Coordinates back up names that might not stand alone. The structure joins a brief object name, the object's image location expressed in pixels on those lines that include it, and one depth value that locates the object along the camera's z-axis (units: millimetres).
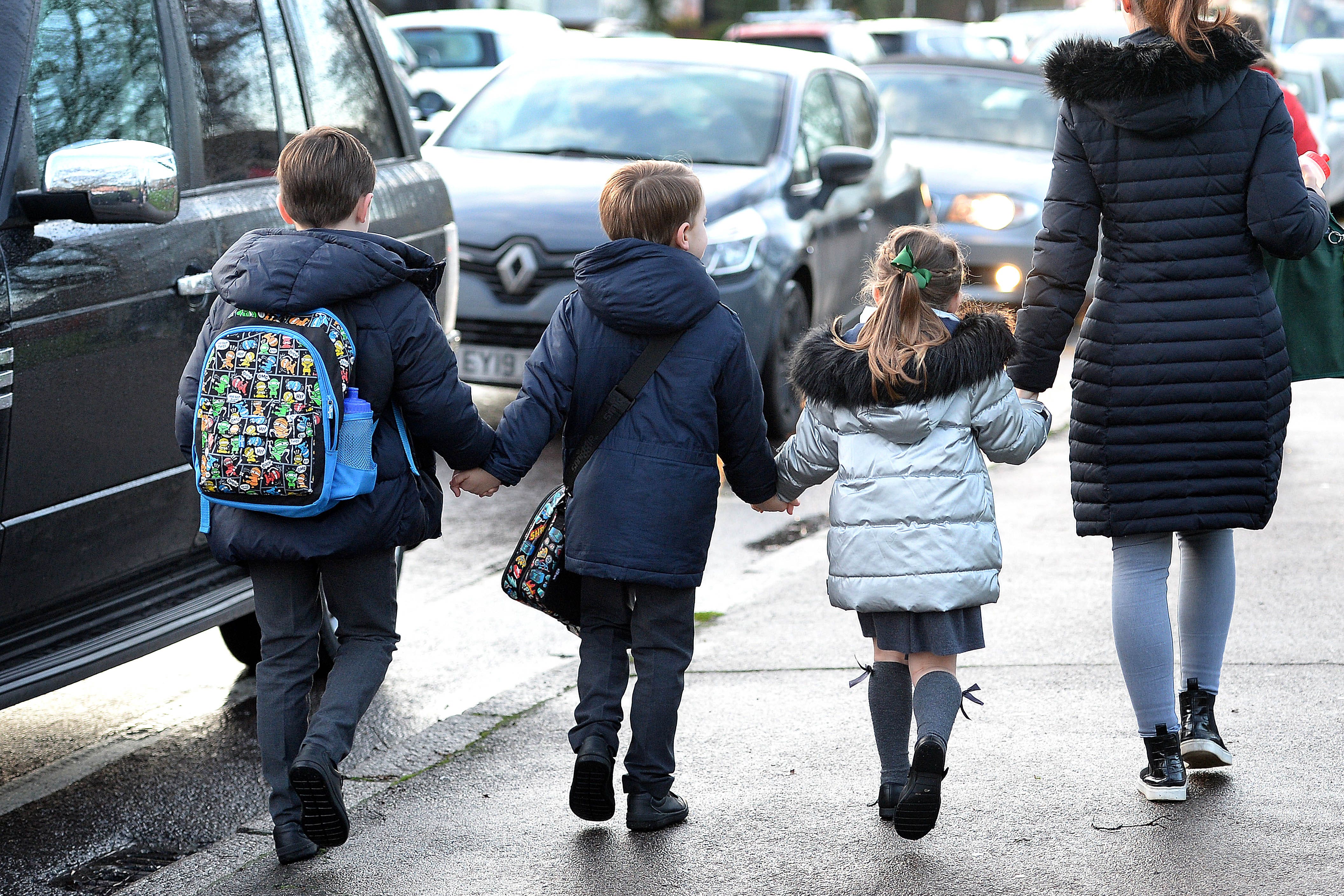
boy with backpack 6547
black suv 7074
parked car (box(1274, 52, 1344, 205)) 32000
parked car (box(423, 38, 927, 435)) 14867
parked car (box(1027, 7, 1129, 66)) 31625
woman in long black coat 7242
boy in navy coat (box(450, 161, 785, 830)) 7047
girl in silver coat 6891
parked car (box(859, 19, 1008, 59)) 53219
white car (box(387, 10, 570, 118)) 41219
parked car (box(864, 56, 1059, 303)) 21016
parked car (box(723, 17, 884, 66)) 43812
